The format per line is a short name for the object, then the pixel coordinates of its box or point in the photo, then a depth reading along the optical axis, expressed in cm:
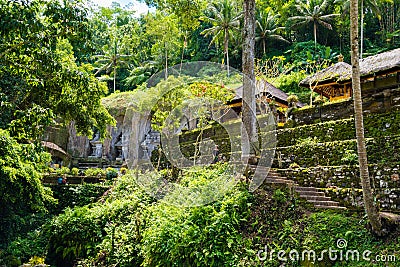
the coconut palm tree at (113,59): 3344
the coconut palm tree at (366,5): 2461
